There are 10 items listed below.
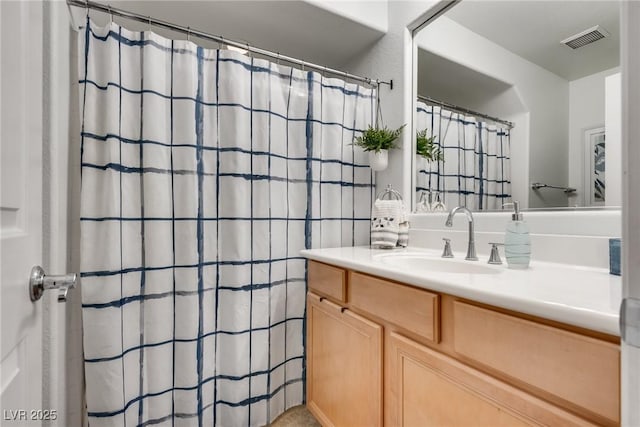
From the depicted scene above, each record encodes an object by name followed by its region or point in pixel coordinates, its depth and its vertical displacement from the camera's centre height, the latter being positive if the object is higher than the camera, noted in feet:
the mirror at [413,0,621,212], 3.38 +1.49
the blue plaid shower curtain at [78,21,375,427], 3.96 -0.12
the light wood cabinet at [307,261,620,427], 1.83 -1.20
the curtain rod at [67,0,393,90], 3.92 +2.65
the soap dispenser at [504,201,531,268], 3.28 -0.32
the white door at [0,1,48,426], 1.40 +0.05
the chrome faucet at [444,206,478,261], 4.01 -0.32
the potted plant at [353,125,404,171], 5.33 +1.25
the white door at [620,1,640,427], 0.95 +0.10
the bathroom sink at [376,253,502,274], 3.71 -0.63
